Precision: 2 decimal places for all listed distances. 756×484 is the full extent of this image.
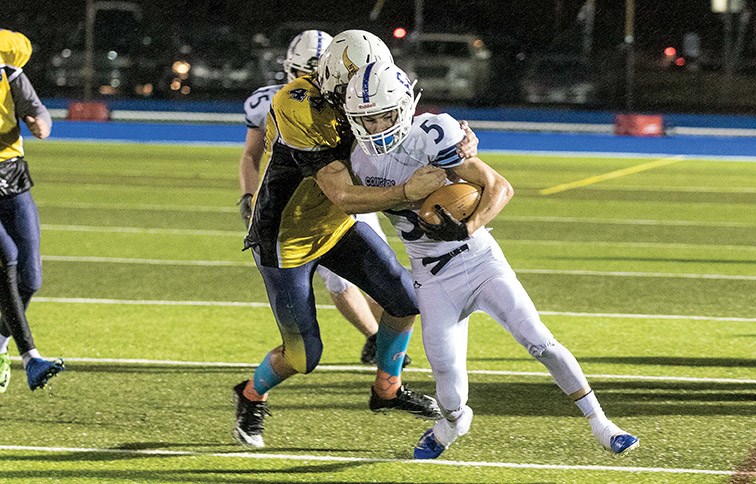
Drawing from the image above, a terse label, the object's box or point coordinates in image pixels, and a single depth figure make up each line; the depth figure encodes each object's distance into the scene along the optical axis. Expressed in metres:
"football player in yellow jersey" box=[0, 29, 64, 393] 12.53
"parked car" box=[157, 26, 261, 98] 50.28
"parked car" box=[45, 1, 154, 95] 50.84
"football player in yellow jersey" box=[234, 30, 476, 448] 10.27
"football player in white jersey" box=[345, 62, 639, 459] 9.91
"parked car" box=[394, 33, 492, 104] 47.72
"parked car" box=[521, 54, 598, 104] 48.41
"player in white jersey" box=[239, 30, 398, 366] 13.09
